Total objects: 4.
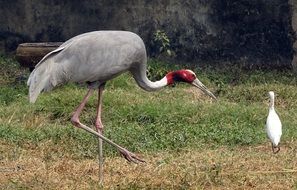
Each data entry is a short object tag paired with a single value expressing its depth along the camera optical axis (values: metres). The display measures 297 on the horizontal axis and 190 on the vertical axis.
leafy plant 22.73
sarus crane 12.47
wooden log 20.44
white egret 14.07
